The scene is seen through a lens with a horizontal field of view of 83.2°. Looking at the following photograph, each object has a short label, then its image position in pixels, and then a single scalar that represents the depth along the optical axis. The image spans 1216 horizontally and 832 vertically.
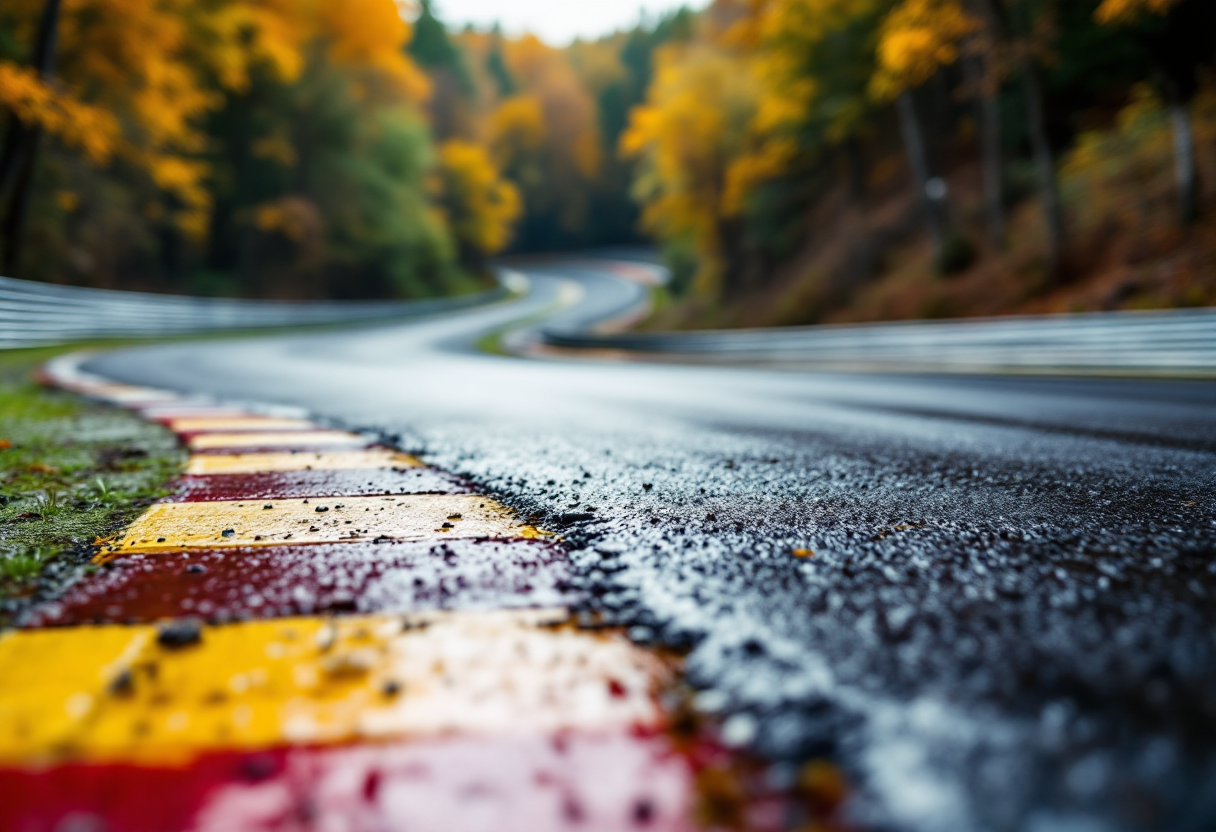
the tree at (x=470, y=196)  46.12
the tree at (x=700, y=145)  23.92
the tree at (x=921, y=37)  10.99
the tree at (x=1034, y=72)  10.89
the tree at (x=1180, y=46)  9.34
